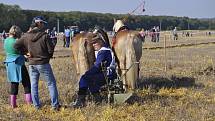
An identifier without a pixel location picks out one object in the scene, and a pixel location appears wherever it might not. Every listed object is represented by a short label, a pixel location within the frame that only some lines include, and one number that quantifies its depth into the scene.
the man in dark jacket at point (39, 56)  11.33
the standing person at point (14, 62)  12.22
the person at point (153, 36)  56.62
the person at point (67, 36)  43.25
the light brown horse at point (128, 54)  13.83
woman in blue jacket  12.08
